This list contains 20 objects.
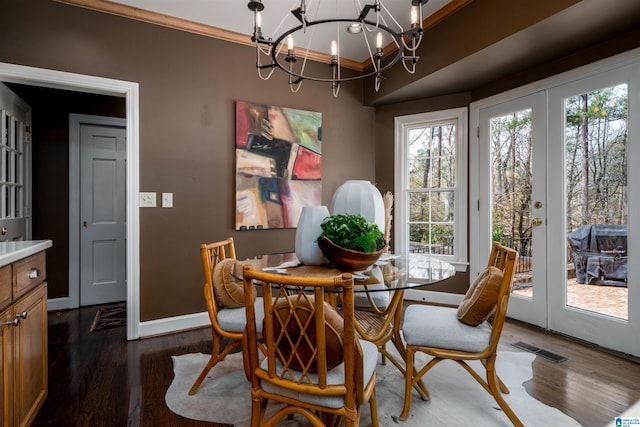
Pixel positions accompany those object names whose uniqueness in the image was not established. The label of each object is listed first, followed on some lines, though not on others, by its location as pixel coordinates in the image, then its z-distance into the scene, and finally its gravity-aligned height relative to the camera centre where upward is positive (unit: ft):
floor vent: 7.83 -3.40
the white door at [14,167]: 9.39 +1.45
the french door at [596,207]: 7.98 +0.14
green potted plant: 5.64 -0.50
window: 12.12 +1.07
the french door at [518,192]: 9.93 +0.66
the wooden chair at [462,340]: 5.18 -2.07
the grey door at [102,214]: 12.55 -0.01
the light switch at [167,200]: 9.75 +0.40
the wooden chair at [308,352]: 3.66 -1.58
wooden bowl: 5.60 -0.72
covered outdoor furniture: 8.25 -1.03
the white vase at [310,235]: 6.19 -0.40
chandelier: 6.42 +5.66
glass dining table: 5.27 -1.06
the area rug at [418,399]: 5.56 -3.42
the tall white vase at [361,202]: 6.95 +0.23
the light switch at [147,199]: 9.46 +0.41
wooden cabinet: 4.57 -1.92
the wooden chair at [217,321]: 6.24 -2.02
